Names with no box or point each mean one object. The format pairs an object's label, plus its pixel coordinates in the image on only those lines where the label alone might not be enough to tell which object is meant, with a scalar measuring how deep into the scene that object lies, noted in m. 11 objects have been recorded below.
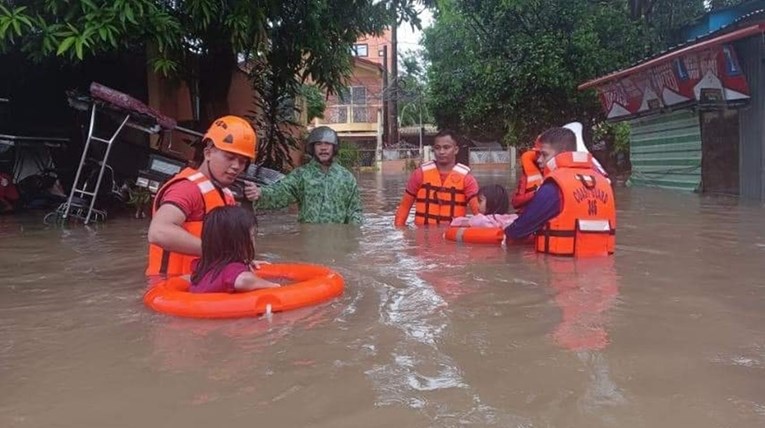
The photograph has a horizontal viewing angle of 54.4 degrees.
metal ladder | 8.82
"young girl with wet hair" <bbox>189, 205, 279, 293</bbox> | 3.88
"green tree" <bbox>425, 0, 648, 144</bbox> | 17.67
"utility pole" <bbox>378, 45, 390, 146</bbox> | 35.38
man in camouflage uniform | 6.85
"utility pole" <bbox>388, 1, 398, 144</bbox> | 33.22
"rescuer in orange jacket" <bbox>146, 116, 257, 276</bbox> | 4.05
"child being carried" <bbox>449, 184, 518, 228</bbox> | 6.68
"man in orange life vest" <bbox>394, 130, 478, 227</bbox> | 7.17
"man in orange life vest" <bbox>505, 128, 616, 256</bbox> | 5.50
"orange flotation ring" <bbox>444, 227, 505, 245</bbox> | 6.38
